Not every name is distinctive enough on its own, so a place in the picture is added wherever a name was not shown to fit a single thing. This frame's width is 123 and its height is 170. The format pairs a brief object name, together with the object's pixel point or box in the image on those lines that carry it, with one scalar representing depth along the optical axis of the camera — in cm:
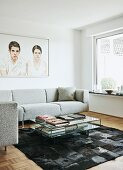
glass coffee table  281
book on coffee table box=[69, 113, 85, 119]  328
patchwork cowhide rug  221
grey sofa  395
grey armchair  238
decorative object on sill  498
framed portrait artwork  454
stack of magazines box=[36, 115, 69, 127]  289
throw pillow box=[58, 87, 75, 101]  486
